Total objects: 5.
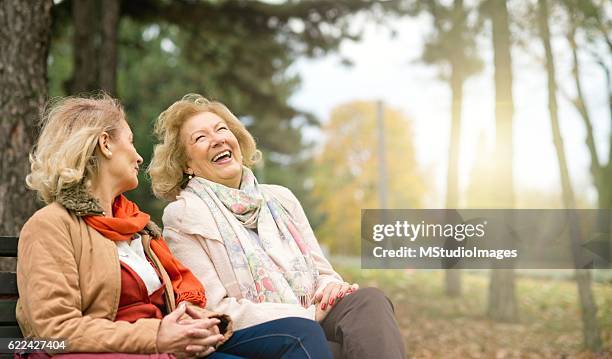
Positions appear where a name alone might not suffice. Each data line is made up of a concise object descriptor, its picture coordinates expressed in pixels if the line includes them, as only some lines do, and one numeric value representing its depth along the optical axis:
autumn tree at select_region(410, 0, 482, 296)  10.55
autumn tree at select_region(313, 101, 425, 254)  27.69
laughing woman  2.91
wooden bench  2.66
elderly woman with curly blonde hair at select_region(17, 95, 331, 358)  2.32
